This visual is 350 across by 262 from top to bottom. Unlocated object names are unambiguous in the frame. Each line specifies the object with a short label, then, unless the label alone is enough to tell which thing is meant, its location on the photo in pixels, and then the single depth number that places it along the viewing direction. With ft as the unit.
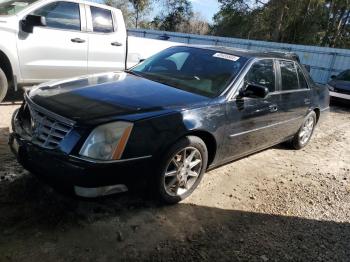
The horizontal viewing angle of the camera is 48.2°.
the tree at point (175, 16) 130.90
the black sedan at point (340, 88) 40.93
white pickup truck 20.77
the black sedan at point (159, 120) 10.55
